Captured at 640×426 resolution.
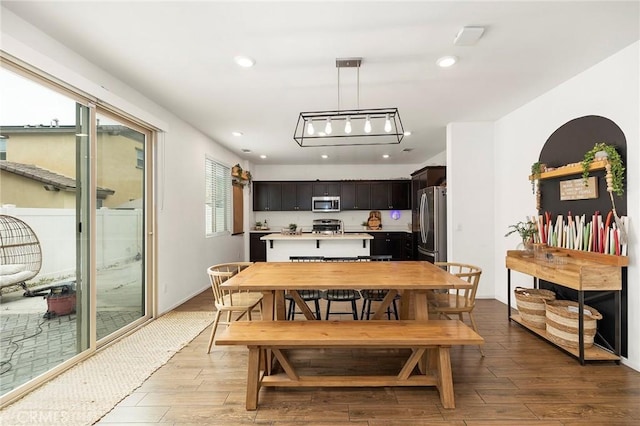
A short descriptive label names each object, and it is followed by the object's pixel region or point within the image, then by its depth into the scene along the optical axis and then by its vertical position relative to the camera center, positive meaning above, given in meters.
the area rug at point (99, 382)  2.02 -1.26
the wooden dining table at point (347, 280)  2.31 -0.51
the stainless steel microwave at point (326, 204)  7.95 +0.24
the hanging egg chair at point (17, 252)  2.16 -0.27
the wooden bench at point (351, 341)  2.05 -0.82
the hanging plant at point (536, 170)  3.58 +0.49
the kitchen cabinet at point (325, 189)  8.02 +0.62
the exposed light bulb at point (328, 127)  2.92 +0.79
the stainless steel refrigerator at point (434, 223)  5.05 -0.16
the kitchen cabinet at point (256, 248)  7.73 -0.83
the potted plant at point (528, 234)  3.62 -0.24
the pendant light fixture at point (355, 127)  2.80 +1.31
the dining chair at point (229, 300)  2.96 -0.85
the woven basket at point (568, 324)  2.71 -0.97
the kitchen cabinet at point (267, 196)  8.05 +0.45
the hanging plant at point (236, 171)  6.65 +0.90
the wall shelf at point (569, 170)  2.77 +0.42
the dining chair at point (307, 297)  3.34 -0.87
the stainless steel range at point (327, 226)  8.08 -0.32
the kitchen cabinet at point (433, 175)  5.92 +0.71
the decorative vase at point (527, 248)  3.58 -0.40
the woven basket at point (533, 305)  3.22 -0.95
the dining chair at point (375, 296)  3.37 -0.88
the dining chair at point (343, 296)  3.28 -0.86
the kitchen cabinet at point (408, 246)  7.24 -0.76
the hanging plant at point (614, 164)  2.62 +0.40
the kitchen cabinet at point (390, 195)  7.98 +0.46
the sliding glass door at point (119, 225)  3.06 -0.11
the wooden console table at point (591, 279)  2.56 -0.55
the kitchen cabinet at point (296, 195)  8.05 +0.46
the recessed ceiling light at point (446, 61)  2.69 +1.31
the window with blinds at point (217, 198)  5.60 +0.30
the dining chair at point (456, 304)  2.86 -0.84
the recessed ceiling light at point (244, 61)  2.68 +1.31
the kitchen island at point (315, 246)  5.29 -0.54
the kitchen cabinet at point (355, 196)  8.01 +0.44
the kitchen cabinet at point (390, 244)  7.62 -0.73
